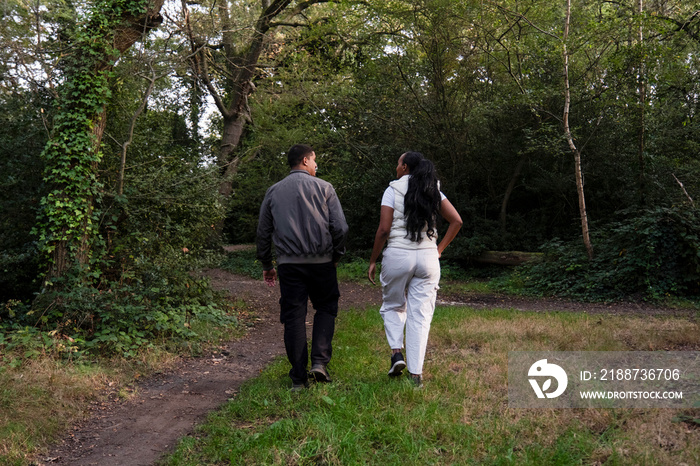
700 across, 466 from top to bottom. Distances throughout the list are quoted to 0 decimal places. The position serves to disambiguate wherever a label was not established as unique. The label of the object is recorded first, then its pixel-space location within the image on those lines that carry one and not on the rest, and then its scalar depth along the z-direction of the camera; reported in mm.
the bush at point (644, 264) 10188
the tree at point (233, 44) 9805
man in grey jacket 4438
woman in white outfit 4348
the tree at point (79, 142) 6477
